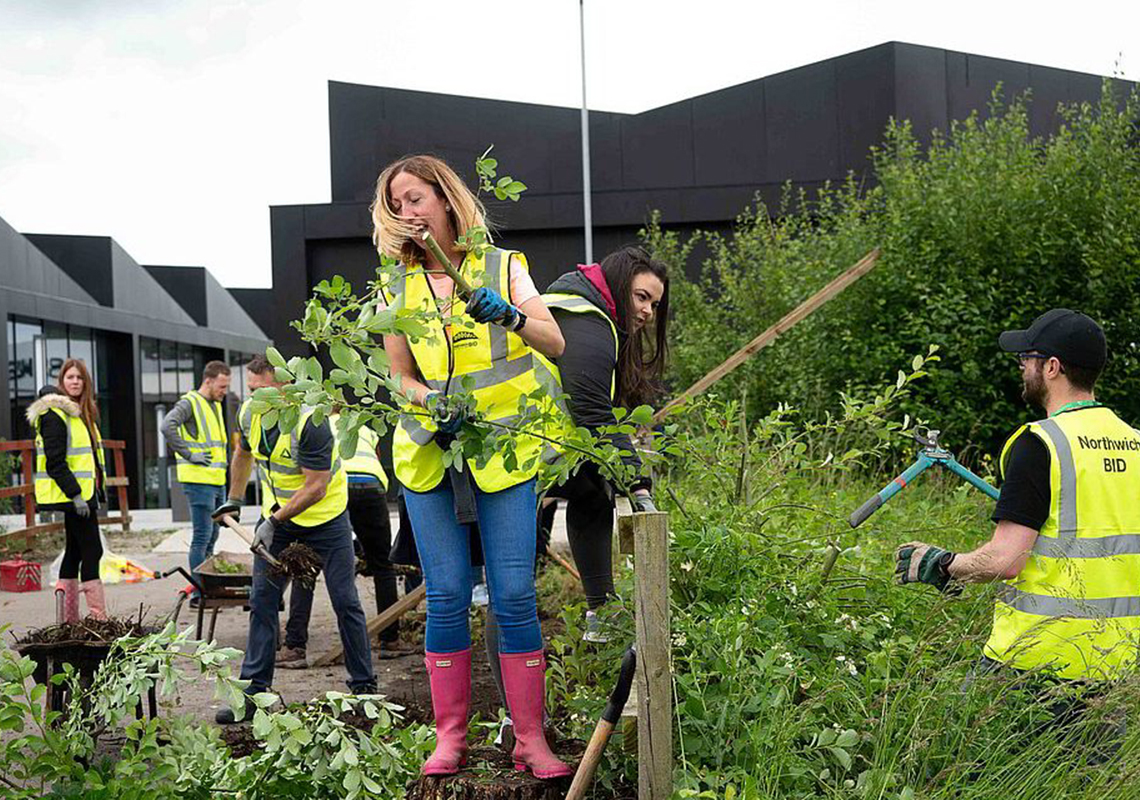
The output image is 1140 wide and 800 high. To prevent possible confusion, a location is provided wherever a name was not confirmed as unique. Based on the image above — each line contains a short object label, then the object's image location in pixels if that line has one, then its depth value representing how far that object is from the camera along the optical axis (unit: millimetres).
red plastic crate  11695
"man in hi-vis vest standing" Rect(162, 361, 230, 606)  10273
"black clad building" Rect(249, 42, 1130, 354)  22281
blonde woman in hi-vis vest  3453
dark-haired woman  4645
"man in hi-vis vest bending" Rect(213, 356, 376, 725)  6090
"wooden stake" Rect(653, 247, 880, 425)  8227
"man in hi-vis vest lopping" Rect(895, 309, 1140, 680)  3363
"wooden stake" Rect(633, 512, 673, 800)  2973
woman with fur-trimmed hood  8000
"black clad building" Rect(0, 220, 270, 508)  25688
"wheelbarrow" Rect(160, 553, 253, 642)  7660
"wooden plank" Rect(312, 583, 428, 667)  6930
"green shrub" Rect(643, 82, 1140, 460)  9828
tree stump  3342
